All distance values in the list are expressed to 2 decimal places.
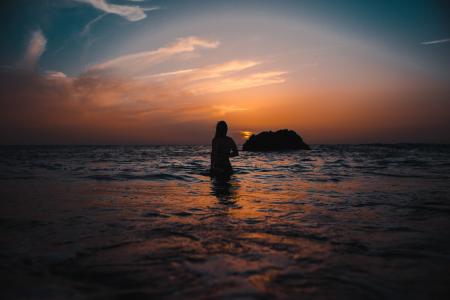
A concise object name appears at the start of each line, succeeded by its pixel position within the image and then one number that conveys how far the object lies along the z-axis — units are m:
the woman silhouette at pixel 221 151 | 10.16
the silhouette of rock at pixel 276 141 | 49.69
